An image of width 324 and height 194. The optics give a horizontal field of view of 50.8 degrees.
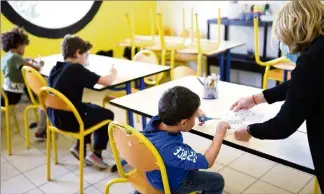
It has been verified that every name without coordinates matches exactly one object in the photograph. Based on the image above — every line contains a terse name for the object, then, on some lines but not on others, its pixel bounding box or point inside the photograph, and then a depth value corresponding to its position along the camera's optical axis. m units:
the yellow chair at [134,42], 4.05
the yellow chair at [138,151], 1.22
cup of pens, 1.83
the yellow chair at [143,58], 2.91
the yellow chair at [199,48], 3.48
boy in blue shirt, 1.23
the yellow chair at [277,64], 2.60
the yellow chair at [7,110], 2.62
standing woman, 1.01
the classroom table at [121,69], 2.36
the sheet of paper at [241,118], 1.47
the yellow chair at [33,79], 2.17
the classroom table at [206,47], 3.55
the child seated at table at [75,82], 2.11
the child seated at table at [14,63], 2.74
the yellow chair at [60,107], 1.93
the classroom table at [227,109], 1.21
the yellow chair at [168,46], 3.67
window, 3.80
